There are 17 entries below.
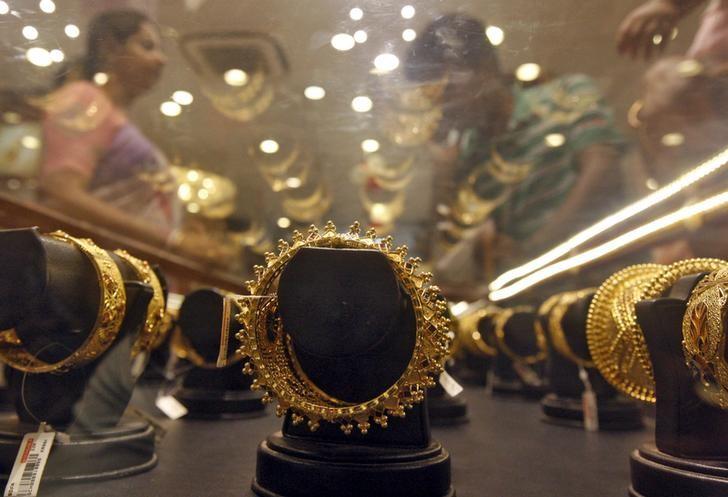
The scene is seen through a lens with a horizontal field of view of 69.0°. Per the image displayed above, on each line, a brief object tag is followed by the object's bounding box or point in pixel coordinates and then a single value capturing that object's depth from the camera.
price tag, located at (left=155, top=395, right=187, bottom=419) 0.31
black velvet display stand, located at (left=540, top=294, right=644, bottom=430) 0.39
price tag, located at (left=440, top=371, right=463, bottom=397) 0.24
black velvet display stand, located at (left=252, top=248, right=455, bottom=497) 0.19
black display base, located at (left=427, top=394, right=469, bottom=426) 0.40
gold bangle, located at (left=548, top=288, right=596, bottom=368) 0.40
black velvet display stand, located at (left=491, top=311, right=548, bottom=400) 0.57
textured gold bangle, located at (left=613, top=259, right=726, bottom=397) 0.24
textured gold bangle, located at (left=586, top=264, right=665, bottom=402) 0.27
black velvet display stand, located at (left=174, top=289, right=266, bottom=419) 0.39
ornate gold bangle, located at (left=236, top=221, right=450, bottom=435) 0.20
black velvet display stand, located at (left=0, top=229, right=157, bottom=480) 0.21
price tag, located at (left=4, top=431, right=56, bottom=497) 0.20
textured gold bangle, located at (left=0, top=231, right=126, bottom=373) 0.23
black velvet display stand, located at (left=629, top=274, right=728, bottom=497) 0.20
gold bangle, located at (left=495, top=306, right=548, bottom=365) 0.56
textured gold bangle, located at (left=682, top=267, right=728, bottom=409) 0.19
